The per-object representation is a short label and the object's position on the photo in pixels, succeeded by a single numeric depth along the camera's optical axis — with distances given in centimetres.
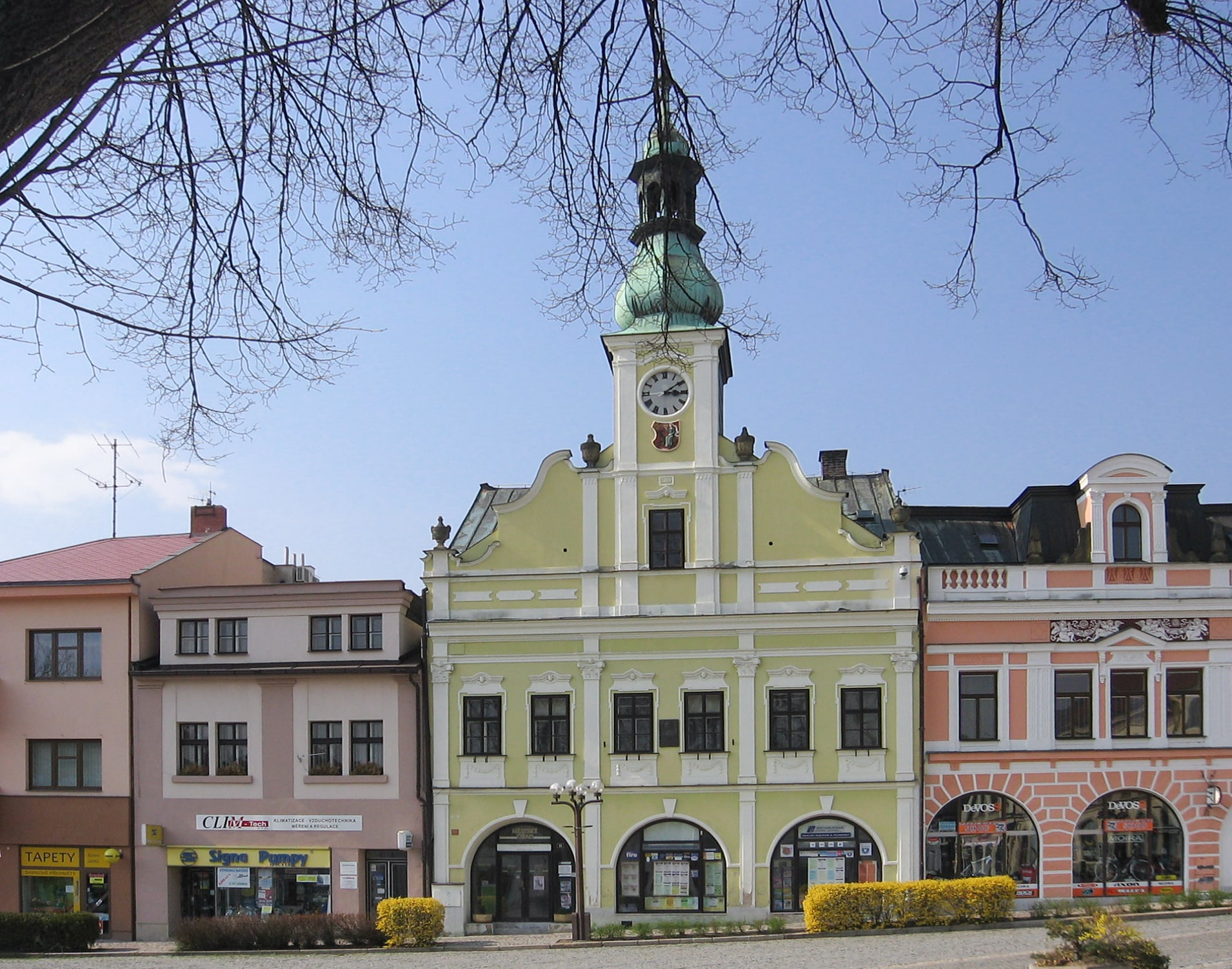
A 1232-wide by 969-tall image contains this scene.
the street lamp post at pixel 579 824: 2386
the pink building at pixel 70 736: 2753
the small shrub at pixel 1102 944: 1424
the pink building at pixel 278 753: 2705
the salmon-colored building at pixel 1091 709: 2598
